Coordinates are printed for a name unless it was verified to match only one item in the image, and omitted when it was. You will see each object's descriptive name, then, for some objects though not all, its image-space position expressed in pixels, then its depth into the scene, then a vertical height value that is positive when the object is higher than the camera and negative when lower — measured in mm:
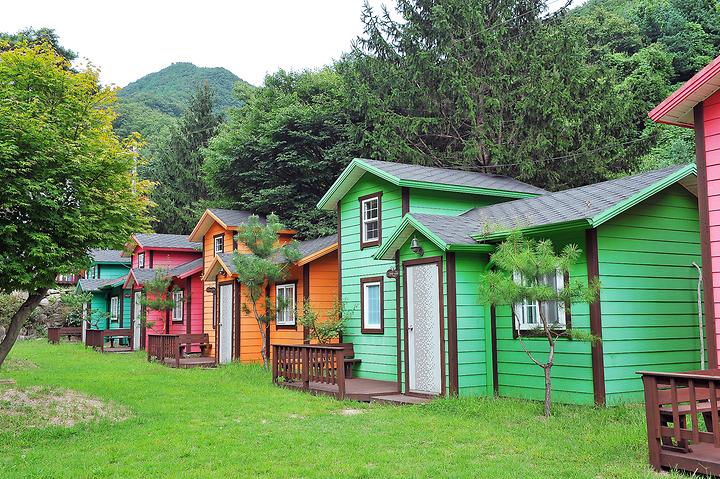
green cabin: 9781 +79
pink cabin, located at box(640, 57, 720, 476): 5895 -630
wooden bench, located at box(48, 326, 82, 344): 29488 -1160
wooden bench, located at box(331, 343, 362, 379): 14605 -1256
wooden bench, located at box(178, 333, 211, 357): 20719 -1199
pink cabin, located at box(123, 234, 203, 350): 24453 +1013
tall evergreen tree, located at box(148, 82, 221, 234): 41531 +9171
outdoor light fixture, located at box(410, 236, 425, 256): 11375 +947
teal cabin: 30578 +723
